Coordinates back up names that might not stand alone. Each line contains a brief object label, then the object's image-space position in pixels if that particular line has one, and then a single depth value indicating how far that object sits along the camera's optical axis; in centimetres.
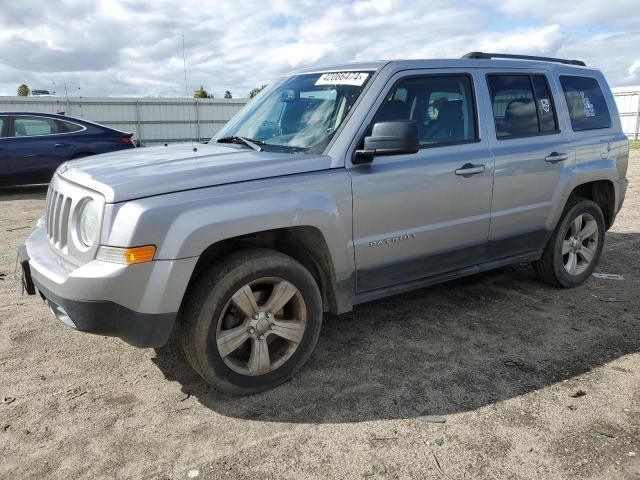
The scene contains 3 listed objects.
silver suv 279
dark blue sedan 1015
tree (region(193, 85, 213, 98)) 3165
